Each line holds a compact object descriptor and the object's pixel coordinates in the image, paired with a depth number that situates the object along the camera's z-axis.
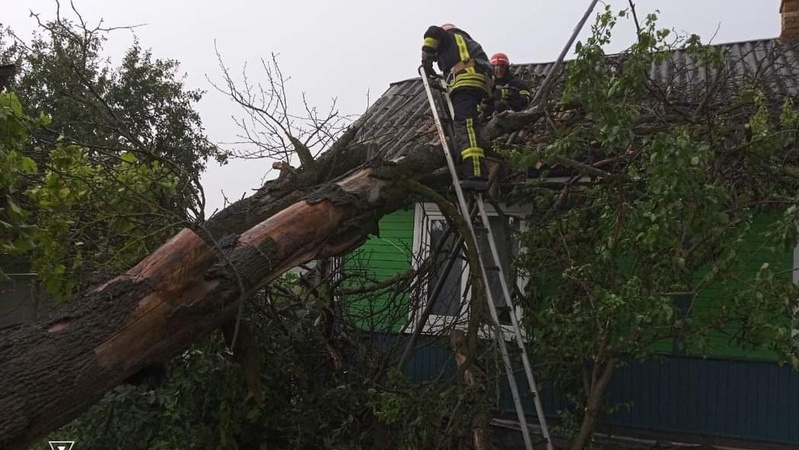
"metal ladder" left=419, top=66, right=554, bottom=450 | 4.21
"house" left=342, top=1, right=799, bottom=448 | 5.94
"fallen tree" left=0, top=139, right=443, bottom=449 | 2.88
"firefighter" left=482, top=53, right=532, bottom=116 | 5.84
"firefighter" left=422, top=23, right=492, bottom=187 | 5.07
